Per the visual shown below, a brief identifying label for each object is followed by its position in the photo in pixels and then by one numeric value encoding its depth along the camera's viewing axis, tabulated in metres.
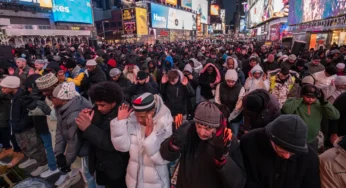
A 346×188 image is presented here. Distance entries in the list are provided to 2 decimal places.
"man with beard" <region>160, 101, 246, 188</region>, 1.59
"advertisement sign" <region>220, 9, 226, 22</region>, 171.48
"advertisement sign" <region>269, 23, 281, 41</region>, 47.29
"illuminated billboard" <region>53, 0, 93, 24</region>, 36.14
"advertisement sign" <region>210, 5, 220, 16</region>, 139.75
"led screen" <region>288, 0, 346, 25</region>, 17.67
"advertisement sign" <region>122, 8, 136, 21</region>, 49.72
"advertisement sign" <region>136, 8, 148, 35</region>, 50.54
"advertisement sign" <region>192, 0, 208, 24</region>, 100.89
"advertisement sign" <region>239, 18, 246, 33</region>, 150.04
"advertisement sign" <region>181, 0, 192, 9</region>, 87.01
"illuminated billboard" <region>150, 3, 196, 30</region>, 60.53
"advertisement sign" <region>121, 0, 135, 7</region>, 55.31
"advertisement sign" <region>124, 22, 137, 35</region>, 50.50
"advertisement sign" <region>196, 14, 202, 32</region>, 97.44
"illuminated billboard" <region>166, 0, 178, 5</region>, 72.59
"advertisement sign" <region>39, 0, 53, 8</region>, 32.62
